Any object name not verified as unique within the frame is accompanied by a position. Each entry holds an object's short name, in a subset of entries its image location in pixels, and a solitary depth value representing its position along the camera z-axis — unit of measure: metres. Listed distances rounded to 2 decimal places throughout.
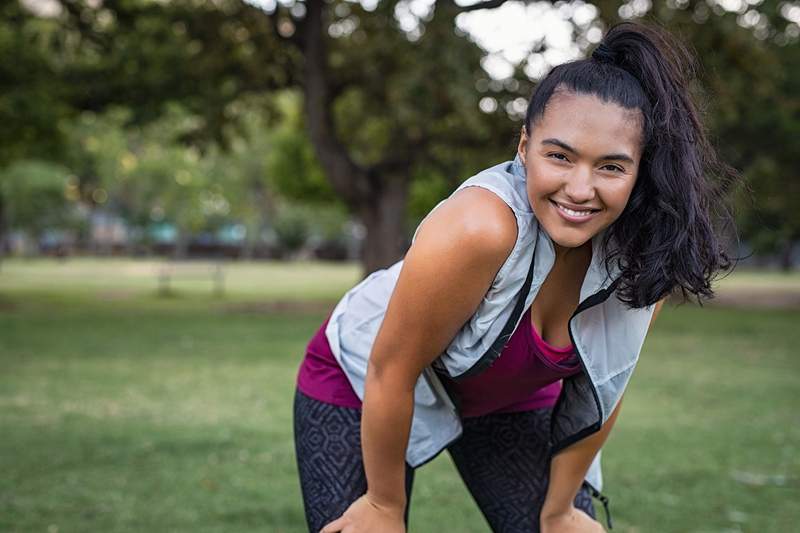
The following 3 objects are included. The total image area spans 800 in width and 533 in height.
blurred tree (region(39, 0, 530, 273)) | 18.00
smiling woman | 1.93
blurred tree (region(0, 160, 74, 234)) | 46.62
